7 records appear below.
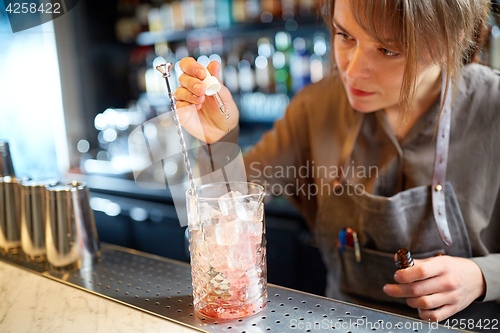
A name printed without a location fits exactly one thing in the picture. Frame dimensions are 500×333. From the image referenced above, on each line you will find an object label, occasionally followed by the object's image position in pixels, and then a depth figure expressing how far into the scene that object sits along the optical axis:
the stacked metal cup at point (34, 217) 1.01
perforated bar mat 0.72
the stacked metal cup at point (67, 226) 0.98
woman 0.88
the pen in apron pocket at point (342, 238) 1.22
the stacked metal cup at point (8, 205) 1.09
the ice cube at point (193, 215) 0.73
